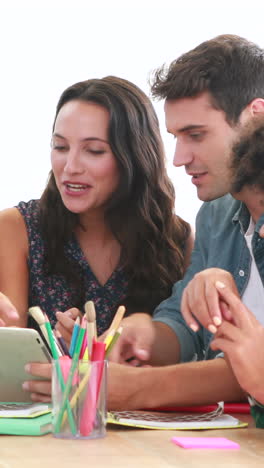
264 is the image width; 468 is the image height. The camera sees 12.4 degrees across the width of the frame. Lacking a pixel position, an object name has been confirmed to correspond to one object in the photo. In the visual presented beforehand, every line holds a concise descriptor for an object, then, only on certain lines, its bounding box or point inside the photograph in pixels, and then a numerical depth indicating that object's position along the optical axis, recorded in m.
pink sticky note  1.57
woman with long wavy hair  2.59
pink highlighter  1.60
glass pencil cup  1.60
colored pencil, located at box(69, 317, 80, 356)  1.65
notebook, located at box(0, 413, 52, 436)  1.61
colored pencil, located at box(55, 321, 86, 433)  1.61
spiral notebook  1.67
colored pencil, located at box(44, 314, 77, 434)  1.60
